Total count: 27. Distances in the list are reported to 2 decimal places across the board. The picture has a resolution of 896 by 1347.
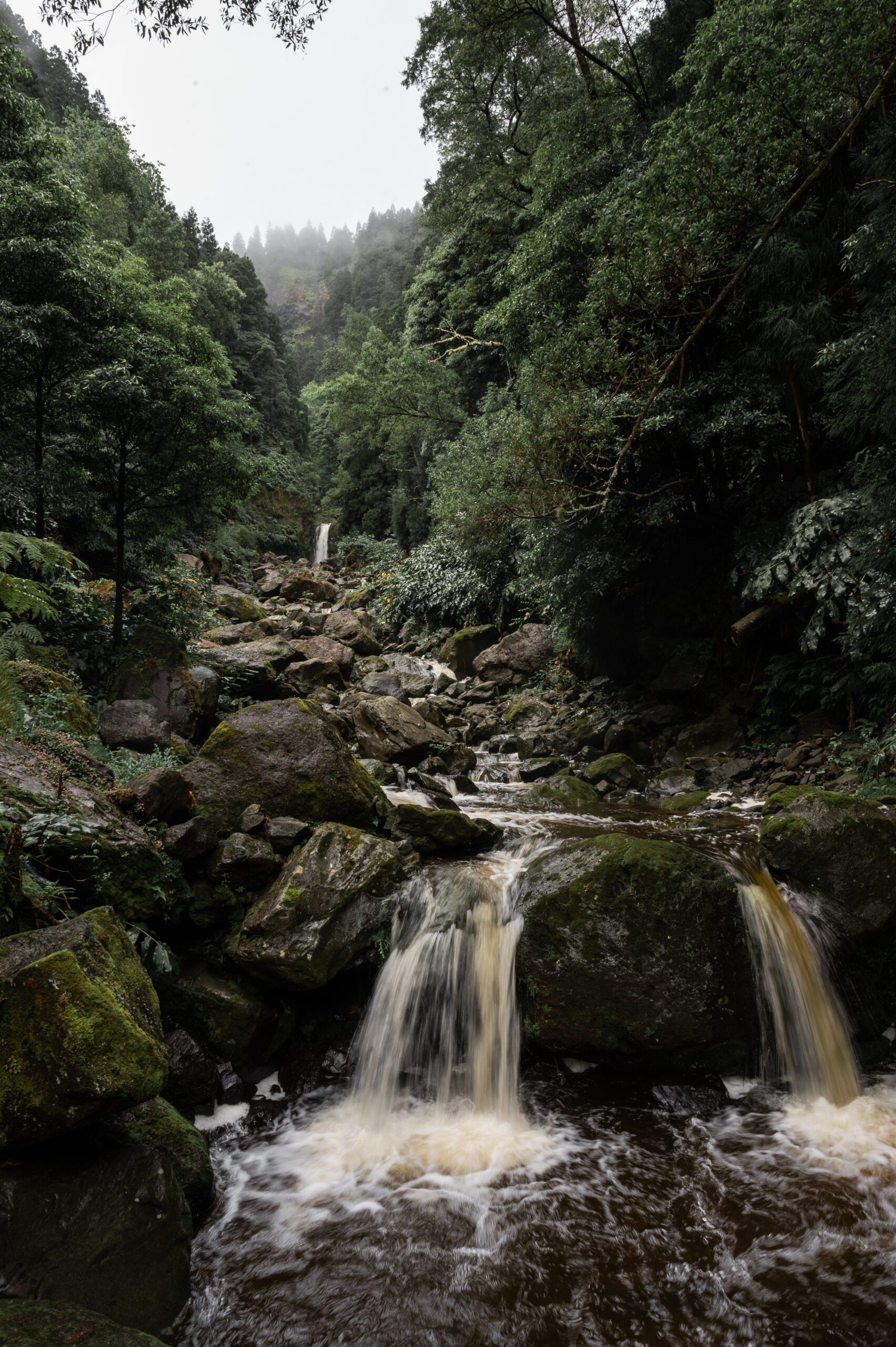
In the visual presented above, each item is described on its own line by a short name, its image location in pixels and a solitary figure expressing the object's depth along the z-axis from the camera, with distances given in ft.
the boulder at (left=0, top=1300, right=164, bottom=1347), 7.43
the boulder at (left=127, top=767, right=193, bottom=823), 16.98
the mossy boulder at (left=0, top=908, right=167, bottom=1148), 9.12
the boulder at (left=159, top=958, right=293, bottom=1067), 15.10
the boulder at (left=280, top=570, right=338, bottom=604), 81.46
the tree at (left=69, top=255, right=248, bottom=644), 28.37
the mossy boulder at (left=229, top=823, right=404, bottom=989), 15.88
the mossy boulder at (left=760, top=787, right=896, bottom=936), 16.89
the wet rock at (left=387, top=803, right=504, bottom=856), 21.70
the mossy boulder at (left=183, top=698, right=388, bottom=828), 19.63
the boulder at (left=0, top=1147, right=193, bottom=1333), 8.77
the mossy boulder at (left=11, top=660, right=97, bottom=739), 19.48
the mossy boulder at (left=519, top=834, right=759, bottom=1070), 15.38
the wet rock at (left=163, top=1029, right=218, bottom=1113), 13.99
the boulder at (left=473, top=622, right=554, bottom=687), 52.85
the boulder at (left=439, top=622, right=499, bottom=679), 58.44
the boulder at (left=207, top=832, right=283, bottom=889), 17.30
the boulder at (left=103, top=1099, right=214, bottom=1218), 11.10
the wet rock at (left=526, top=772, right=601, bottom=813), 28.53
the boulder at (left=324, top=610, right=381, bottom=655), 63.16
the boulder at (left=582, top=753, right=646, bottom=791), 32.55
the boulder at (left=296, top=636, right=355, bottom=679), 46.65
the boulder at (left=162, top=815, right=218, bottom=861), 16.65
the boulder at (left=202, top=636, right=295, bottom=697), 32.07
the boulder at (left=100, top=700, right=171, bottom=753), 22.84
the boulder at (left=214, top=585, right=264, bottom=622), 60.90
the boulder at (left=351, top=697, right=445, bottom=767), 30.78
